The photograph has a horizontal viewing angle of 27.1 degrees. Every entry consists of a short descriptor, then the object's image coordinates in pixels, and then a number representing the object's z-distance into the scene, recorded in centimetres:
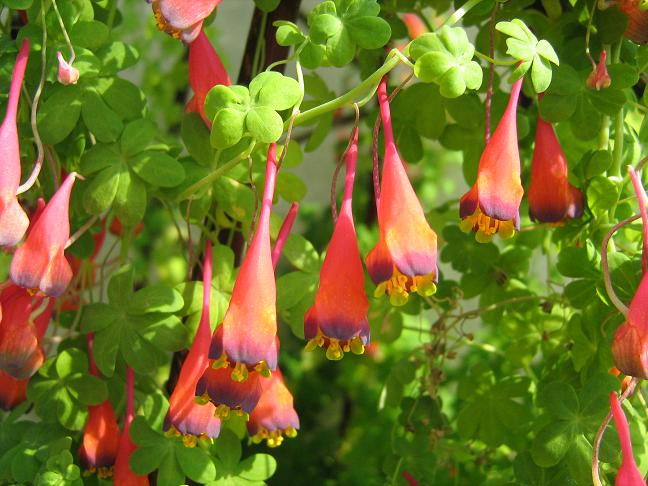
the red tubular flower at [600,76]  20
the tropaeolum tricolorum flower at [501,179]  18
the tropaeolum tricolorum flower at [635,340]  17
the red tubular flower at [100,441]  22
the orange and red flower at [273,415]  20
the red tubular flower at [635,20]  21
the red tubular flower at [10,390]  23
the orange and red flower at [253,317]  17
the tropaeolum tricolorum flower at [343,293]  18
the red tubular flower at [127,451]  21
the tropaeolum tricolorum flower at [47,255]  19
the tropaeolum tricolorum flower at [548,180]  21
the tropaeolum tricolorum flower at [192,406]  19
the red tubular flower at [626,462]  18
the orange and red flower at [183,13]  19
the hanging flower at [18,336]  20
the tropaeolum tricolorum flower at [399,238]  17
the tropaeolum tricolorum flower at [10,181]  18
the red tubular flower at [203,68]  21
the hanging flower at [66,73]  20
